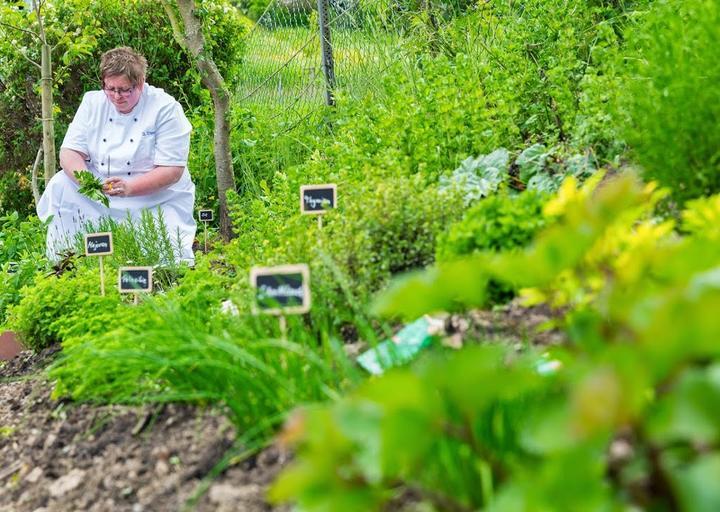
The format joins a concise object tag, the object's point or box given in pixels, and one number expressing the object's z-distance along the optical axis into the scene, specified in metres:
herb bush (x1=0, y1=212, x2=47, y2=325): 4.62
